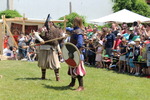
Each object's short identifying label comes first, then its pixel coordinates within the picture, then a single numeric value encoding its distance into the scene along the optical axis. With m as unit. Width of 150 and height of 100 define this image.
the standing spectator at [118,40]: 12.29
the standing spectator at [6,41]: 18.25
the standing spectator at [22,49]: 16.68
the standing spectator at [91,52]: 13.81
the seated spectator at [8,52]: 17.61
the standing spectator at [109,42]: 12.57
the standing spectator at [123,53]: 11.60
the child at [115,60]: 12.25
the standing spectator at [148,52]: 10.34
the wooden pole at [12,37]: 17.87
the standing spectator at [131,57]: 11.08
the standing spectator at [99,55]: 13.11
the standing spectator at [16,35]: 18.59
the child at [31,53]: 16.20
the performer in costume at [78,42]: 7.38
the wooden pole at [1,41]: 18.00
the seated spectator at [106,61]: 12.68
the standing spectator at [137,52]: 10.81
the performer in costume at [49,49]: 8.61
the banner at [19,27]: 19.02
